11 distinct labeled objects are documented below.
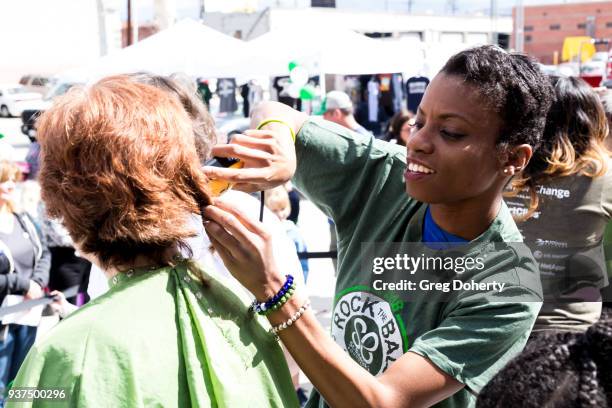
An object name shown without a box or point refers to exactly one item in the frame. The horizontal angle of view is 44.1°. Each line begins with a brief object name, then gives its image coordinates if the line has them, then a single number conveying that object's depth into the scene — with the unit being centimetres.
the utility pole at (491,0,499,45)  3959
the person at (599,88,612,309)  280
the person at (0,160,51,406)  413
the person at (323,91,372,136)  818
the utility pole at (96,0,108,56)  2042
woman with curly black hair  138
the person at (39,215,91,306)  470
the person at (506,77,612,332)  273
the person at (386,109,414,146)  693
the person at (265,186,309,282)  513
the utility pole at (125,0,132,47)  1882
